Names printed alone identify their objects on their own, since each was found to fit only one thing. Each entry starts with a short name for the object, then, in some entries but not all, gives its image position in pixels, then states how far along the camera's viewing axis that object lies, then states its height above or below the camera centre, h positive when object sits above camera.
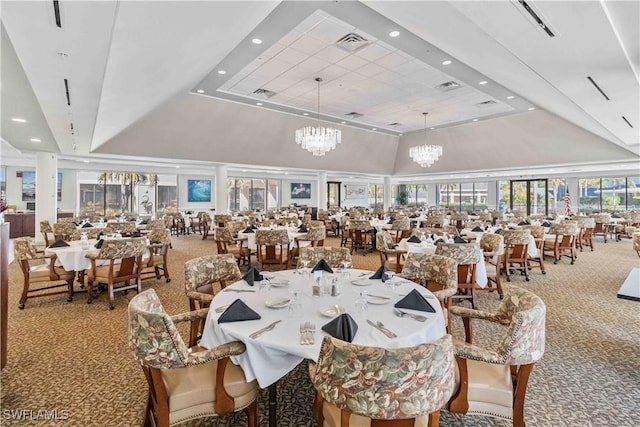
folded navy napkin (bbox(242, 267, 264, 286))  2.90 -0.57
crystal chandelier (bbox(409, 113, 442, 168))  10.55 +1.90
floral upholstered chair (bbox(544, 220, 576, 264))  7.79 -0.64
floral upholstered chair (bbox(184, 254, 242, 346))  2.91 -0.59
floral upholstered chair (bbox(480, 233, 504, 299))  5.20 -0.66
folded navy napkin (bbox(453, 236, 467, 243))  5.66 -0.46
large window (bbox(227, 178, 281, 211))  19.88 +1.19
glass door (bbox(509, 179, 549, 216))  18.83 +1.05
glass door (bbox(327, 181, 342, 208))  22.94 +1.33
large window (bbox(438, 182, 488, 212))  21.95 +1.21
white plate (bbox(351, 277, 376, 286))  2.88 -0.60
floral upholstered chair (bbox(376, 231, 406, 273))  5.22 -0.59
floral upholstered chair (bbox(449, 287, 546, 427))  1.80 -0.94
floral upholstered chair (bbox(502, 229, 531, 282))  6.18 -0.70
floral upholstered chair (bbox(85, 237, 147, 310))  4.75 -0.79
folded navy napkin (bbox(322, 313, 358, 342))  1.81 -0.64
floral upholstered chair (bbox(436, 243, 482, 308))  4.44 -0.63
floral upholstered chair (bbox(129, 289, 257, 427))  1.73 -0.96
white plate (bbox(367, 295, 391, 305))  2.40 -0.64
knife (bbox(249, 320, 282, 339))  1.87 -0.68
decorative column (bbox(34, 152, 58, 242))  10.57 +0.80
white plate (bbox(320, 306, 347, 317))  2.14 -0.65
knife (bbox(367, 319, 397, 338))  1.88 -0.68
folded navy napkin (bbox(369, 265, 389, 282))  3.04 -0.57
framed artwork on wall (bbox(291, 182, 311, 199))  21.77 +1.49
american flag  16.58 +0.55
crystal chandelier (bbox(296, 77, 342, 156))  8.05 +1.82
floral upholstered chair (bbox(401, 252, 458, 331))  3.03 -0.60
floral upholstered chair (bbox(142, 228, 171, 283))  6.06 -0.77
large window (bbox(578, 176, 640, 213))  16.69 +1.04
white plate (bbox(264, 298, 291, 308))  2.30 -0.63
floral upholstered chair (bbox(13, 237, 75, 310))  4.61 -0.87
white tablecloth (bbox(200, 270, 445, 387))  1.81 -0.69
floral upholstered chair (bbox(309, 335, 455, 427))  1.31 -0.67
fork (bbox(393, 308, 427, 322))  2.11 -0.66
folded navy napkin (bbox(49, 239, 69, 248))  5.24 -0.51
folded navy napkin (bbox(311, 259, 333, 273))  3.08 -0.50
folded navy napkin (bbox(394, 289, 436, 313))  2.24 -0.61
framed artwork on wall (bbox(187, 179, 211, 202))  17.92 +1.24
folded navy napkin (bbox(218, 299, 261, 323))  2.05 -0.63
